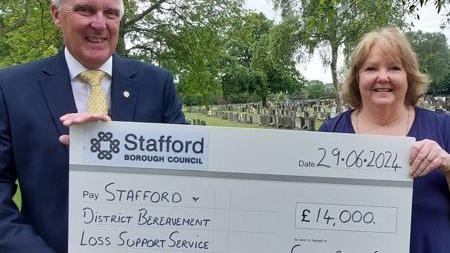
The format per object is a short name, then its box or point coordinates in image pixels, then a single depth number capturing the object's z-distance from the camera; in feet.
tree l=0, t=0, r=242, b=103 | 59.47
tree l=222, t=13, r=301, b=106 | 67.41
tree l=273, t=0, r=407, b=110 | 77.44
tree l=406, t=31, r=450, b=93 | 212.15
